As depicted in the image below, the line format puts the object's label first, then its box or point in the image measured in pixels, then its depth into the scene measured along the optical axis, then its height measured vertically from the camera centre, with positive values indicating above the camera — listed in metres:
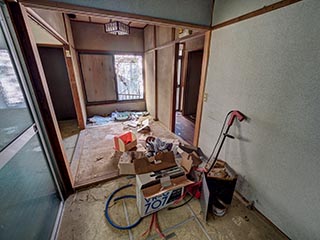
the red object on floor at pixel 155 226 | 1.33 -1.48
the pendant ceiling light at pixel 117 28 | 2.70 +0.83
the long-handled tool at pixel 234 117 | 1.55 -0.49
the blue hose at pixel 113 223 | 1.38 -1.48
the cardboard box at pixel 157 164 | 1.53 -1.02
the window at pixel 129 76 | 4.57 -0.17
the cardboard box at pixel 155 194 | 1.38 -1.20
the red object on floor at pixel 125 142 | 2.43 -1.23
